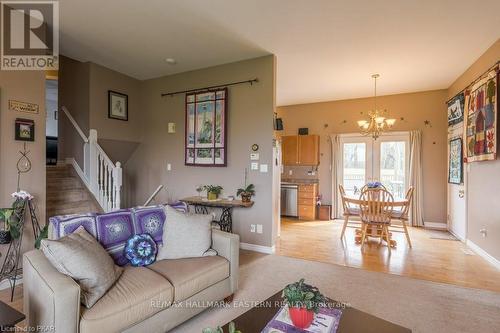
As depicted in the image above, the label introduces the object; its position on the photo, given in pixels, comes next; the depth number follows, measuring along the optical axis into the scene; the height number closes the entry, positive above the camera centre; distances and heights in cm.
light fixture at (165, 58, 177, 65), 411 +166
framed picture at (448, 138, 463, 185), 458 +11
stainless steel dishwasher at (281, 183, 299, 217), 649 -79
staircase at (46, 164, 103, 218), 382 -43
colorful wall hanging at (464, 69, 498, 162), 330 +66
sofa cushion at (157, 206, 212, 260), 230 -61
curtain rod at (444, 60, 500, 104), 332 +130
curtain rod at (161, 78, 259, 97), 401 +131
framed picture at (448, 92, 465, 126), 446 +104
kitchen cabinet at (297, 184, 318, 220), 630 -82
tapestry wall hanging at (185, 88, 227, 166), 428 +64
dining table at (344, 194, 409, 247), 383 -53
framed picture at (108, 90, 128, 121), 459 +108
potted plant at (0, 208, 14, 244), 245 -54
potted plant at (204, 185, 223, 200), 403 -39
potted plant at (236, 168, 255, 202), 387 -38
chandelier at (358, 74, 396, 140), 463 +81
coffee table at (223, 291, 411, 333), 142 -87
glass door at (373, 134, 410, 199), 588 +13
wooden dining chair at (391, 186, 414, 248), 393 -71
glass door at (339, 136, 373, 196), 622 +13
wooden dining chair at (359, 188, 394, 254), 385 -59
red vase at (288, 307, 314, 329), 140 -79
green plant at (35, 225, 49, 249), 245 -65
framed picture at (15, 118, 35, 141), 279 +38
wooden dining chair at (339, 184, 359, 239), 432 -70
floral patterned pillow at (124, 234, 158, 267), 216 -70
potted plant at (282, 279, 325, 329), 139 -71
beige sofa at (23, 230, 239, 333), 144 -83
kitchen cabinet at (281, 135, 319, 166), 658 +45
